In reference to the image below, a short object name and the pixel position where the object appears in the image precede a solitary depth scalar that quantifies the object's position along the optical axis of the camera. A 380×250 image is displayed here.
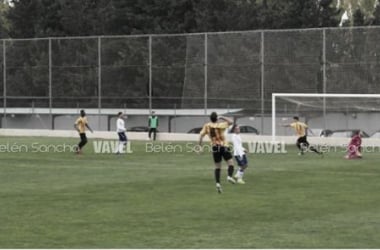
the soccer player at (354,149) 31.94
